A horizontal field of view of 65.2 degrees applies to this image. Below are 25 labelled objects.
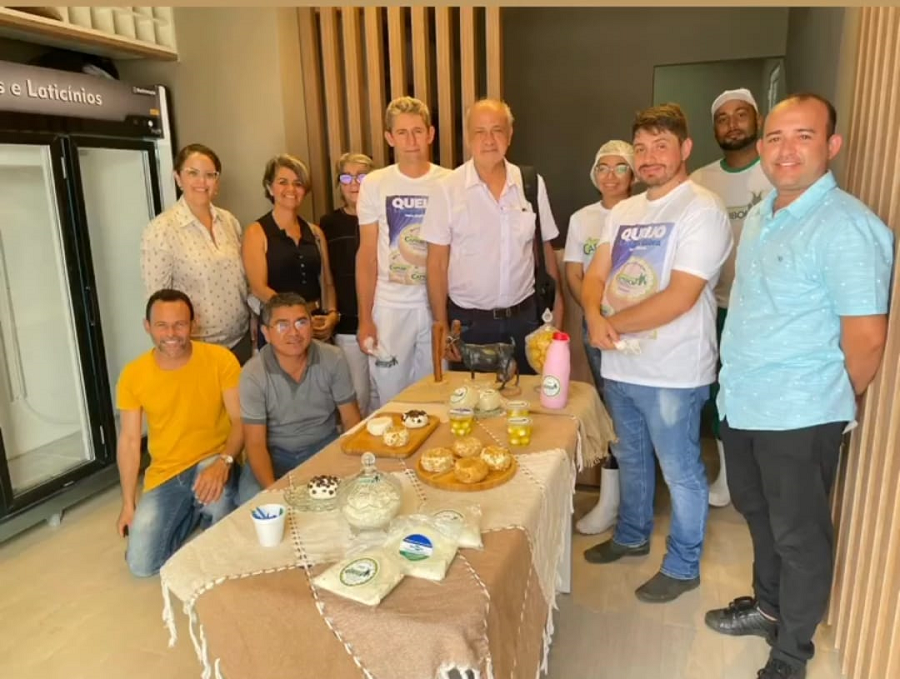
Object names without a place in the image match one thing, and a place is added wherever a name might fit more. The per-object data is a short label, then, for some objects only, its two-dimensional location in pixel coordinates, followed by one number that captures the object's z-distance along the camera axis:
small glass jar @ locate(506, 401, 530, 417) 1.86
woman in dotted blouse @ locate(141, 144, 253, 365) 2.79
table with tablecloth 1.13
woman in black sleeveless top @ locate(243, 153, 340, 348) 2.90
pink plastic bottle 1.99
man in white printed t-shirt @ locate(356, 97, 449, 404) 2.64
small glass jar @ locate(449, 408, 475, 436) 1.81
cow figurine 2.12
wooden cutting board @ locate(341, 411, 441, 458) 1.73
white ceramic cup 1.34
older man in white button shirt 2.49
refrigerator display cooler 2.82
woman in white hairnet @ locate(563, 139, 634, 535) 2.54
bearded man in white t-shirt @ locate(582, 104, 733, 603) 1.97
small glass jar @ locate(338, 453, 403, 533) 1.34
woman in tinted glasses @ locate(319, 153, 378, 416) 3.01
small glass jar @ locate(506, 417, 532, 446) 1.76
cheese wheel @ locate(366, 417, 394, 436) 1.80
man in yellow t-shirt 2.41
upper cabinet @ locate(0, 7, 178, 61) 2.85
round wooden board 1.54
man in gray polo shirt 2.23
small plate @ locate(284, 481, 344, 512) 1.48
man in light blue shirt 1.58
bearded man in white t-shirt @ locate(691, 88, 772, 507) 2.49
